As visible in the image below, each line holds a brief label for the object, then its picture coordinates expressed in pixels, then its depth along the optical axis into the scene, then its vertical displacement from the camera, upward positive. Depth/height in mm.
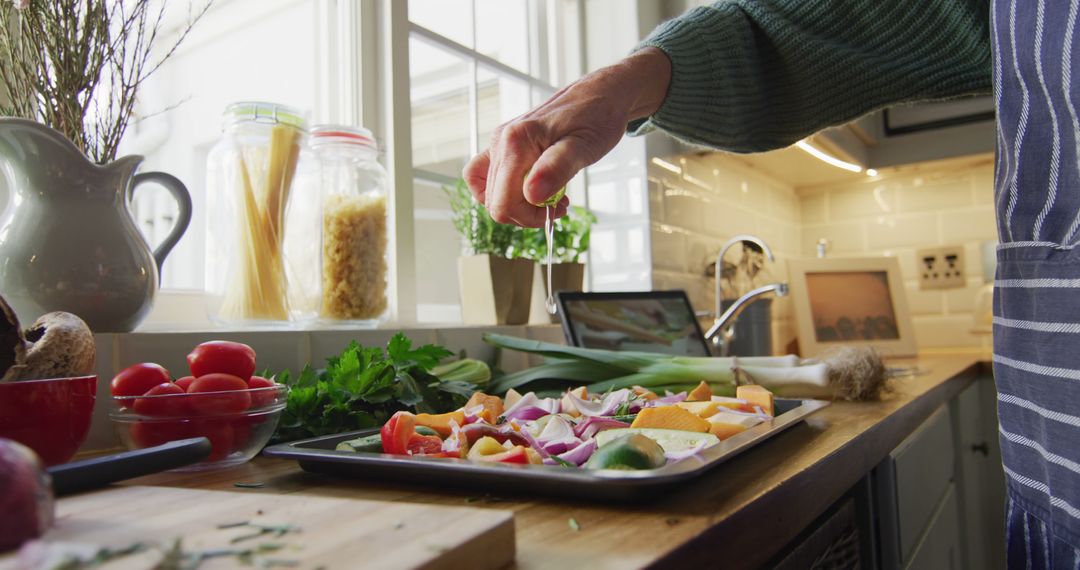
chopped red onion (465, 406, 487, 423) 787 -107
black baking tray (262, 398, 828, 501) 531 -120
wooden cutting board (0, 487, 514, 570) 363 -110
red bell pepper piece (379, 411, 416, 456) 702 -109
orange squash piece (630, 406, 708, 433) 726 -108
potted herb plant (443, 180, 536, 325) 1548 +75
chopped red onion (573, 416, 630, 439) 745 -116
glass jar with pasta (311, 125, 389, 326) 1238 +125
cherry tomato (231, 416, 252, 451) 734 -106
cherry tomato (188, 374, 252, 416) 708 -72
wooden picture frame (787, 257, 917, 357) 2484 -25
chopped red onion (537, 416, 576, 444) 720 -115
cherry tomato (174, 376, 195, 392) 757 -62
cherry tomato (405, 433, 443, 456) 709 -122
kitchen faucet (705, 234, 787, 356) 1785 -34
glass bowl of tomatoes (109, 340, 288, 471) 705 -83
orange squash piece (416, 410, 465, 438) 764 -108
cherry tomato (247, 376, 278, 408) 734 -77
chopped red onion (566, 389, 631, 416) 865 -112
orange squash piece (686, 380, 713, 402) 918 -108
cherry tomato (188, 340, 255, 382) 800 -44
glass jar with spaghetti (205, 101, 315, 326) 1159 +153
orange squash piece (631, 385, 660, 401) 942 -109
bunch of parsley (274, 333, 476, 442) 850 -88
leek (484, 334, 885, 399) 1161 -107
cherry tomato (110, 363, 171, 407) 739 -57
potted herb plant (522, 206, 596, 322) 1698 +127
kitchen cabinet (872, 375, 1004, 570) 950 -327
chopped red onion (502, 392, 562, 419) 867 -109
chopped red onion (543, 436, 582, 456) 689 -123
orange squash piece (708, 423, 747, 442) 734 -121
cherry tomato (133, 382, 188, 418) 701 -78
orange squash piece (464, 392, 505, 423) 874 -106
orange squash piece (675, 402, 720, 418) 811 -111
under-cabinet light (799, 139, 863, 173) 2270 +438
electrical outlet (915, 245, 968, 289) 2787 +93
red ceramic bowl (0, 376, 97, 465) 579 -70
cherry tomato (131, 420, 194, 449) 706 -101
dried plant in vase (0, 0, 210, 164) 920 +306
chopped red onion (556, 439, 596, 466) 661 -125
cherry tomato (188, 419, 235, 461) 714 -107
